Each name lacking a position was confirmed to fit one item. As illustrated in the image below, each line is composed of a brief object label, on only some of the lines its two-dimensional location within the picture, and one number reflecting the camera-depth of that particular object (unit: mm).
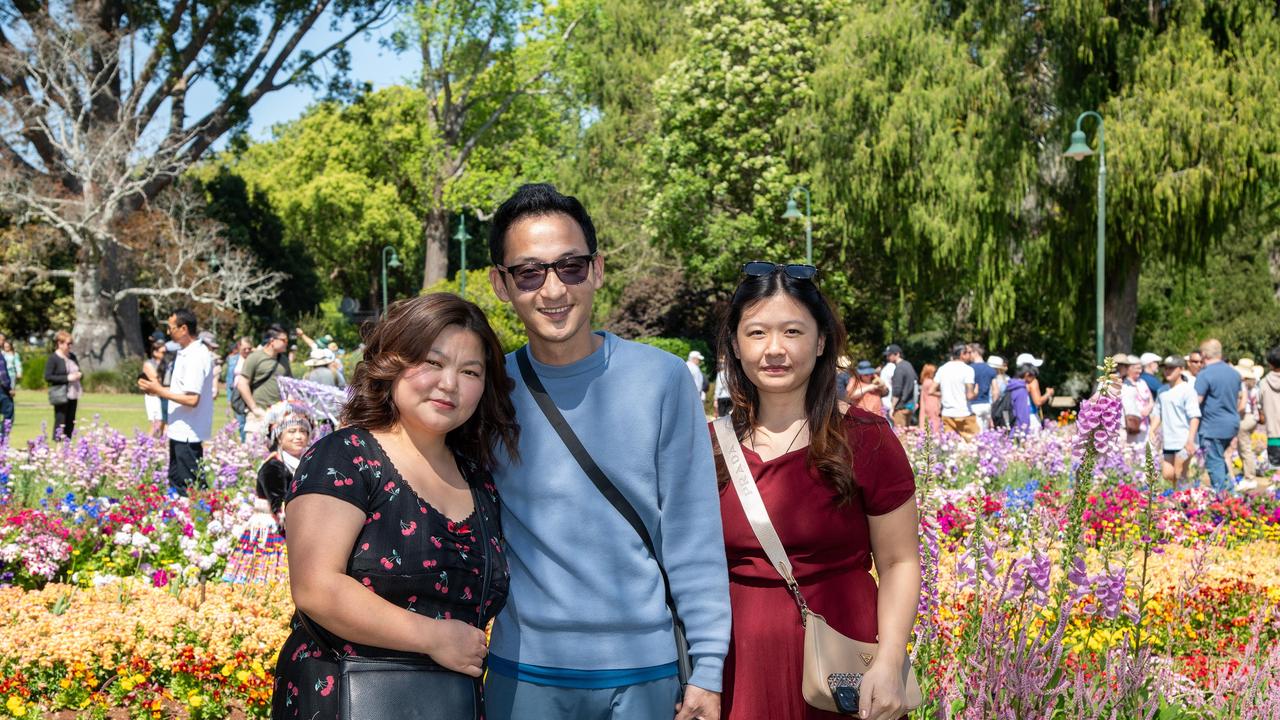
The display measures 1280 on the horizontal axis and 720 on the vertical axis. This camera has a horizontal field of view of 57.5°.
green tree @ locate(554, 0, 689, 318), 36375
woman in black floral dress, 2189
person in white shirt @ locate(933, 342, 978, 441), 14836
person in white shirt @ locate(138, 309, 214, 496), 8977
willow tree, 19422
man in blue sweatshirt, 2371
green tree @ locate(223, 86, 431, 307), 48344
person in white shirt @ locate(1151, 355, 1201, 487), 11391
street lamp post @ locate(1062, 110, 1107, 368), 17516
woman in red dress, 2609
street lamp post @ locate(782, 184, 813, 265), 24797
